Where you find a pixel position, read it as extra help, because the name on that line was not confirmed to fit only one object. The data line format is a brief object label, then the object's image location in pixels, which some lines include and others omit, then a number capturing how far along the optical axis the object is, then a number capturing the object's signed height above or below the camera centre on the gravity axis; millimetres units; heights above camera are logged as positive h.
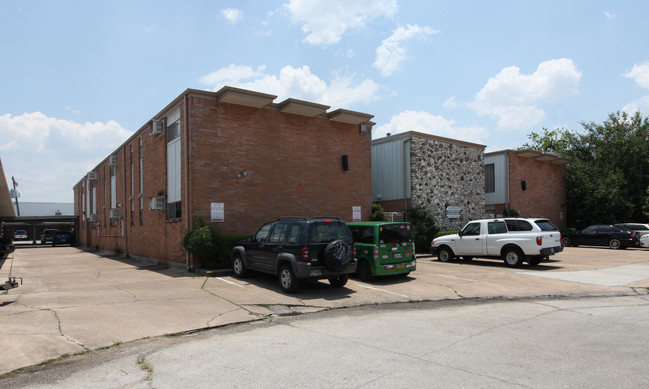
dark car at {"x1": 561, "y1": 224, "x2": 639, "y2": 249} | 24319 -1933
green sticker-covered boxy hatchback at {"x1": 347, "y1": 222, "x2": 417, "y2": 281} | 12484 -1190
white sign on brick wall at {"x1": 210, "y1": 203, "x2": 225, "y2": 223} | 15484 -53
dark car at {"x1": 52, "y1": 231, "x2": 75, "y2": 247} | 41481 -2358
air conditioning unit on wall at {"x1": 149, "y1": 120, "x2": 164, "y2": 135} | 17719 +3405
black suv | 10539 -1039
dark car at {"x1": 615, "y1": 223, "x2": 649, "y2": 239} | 24691 -1420
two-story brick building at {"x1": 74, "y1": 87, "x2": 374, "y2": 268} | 15484 +1765
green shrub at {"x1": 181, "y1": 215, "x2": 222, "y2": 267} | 14227 -1034
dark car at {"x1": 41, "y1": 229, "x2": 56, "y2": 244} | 44781 -2286
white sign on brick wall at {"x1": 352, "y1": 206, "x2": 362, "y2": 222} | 19547 -218
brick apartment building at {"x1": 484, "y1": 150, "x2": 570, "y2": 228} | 28750 +1473
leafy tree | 32312 +2293
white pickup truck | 15648 -1305
